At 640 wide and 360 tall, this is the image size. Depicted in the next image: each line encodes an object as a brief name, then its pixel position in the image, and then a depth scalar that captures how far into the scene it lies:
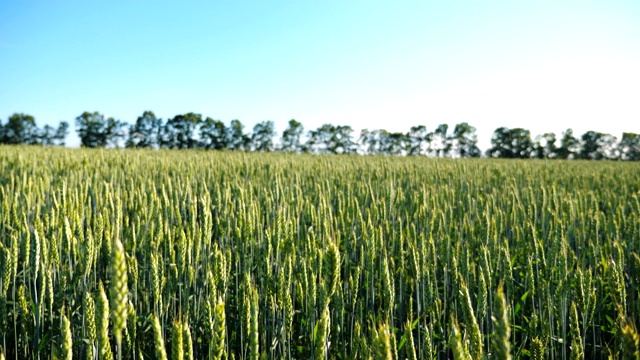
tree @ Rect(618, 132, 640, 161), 49.25
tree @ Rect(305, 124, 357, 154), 51.62
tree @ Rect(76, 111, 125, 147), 46.50
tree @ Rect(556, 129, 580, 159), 47.28
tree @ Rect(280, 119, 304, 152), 51.22
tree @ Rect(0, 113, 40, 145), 43.28
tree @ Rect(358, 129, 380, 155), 56.28
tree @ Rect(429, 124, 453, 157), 55.62
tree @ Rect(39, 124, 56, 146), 46.25
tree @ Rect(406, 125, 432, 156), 54.75
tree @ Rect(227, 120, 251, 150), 47.38
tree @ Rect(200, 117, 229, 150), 47.56
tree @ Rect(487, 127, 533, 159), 49.06
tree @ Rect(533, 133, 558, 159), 47.56
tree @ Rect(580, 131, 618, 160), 47.62
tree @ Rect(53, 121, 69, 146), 47.19
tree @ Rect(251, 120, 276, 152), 48.97
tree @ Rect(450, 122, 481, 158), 54.97
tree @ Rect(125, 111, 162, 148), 48.12
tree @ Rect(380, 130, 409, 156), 54.12
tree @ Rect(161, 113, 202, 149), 48.06
